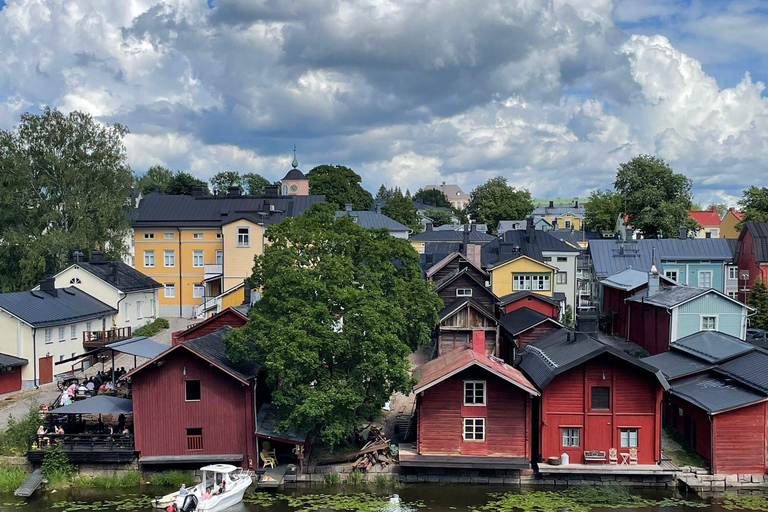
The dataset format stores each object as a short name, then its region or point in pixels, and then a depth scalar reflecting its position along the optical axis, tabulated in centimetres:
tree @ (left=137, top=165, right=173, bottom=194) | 11302
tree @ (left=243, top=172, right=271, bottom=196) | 11793
